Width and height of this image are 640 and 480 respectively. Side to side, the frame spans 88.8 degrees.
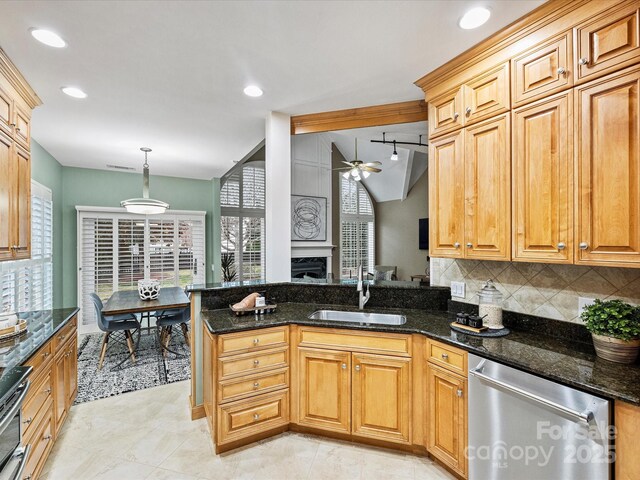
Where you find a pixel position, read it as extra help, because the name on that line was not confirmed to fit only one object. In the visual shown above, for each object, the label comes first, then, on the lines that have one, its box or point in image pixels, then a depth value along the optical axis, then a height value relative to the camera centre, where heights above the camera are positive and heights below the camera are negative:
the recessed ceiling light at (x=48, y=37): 1.86 +1.19
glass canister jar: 2.09 -0.42
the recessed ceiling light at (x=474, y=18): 1.74 +1.23
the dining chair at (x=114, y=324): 3.76 -0.97
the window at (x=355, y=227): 8.02 +0.36
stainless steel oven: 1.32 -0.77
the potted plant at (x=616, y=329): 1.49 -0.41
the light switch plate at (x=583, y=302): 1.80 -0.34
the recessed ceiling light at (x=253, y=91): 2.58 +1.21
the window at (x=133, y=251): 5.10 -0.17
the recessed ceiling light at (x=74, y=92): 2.57 +1.19
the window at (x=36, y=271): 3.12 -0.33
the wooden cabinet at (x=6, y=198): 2.12 +0.28
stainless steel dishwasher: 1.32 -0.86
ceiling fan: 5.34 +1.20
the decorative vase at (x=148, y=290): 4.07 -0.61
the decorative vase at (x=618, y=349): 1.50 -0.50
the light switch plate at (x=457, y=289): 2.52 -0.37
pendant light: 4.12 +0.47
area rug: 3.27 -1.47
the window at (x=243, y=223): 6.42 +0.36
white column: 3.10 +0.42
